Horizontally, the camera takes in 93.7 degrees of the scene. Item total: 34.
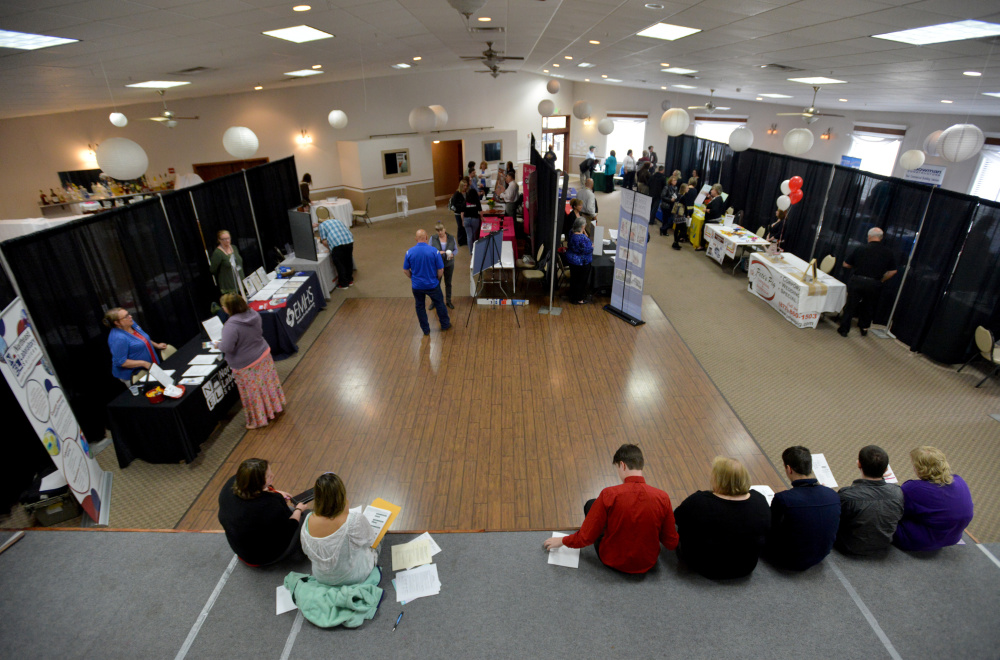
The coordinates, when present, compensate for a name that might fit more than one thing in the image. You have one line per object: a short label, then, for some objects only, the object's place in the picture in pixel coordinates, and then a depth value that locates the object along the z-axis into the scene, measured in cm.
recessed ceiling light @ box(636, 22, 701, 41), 447
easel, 697
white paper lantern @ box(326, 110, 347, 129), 843
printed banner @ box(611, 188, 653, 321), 637
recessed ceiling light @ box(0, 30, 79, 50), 311
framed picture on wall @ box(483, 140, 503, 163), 1498
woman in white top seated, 240
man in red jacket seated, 254
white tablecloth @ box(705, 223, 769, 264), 877
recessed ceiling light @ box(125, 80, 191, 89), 665
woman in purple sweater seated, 276
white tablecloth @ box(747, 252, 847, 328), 671
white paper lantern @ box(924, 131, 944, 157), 696
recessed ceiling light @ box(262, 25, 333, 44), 446
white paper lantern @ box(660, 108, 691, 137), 685
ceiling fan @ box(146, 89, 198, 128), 766
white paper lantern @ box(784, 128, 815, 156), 709
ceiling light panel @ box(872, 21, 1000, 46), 309
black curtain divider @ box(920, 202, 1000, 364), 523
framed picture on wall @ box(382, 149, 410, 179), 1264
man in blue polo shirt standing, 600
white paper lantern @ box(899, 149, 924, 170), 800
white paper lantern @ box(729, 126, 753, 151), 830
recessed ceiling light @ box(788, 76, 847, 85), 671
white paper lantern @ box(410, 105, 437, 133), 863
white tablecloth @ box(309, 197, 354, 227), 1116
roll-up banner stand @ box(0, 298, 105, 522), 313
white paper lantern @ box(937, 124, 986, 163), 517
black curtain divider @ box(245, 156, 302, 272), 777
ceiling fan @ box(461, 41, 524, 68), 672
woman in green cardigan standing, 603
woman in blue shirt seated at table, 420
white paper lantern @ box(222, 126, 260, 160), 607
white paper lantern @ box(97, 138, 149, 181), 414
